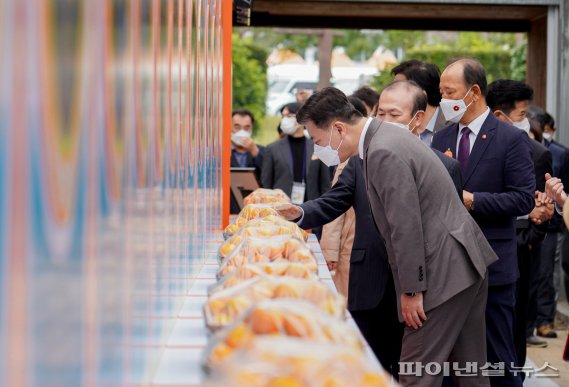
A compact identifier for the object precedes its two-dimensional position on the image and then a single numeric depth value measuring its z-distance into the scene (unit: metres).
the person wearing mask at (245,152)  11.00
